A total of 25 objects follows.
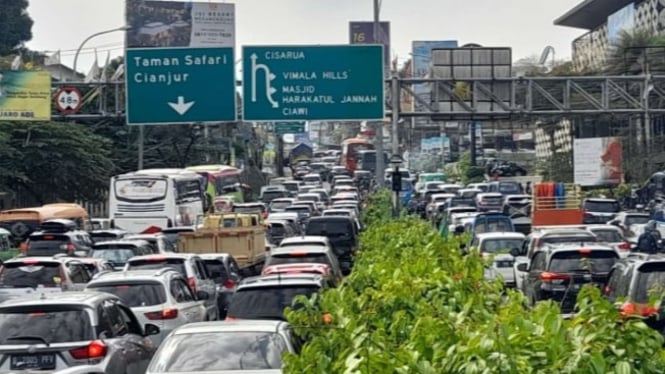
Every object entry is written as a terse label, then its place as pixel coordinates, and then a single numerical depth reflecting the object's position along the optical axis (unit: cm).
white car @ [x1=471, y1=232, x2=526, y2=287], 3073
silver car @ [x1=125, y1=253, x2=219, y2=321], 2378
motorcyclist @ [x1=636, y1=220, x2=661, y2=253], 3203
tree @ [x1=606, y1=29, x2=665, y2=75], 6606
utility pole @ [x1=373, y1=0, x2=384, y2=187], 4166
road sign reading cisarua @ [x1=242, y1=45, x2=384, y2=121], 3644
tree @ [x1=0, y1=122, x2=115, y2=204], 5694
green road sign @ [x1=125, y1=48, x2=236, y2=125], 3634
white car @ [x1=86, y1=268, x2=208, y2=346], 1914
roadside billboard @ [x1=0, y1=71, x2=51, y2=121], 3912
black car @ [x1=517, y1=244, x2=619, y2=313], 2211
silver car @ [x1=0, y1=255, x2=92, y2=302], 2295
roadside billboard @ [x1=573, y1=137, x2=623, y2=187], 6350
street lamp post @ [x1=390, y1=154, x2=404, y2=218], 3709
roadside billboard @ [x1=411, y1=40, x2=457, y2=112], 12179
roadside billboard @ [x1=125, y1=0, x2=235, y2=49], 10112
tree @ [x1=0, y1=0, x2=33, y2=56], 9525
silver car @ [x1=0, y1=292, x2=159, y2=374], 1389
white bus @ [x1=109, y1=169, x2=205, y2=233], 4662
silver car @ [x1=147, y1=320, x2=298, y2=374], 1188
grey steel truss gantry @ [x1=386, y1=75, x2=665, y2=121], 3812
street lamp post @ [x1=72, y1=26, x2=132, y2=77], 5512
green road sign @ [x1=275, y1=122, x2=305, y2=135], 8869
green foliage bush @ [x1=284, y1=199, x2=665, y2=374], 648
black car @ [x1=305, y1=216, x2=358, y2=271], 3919
